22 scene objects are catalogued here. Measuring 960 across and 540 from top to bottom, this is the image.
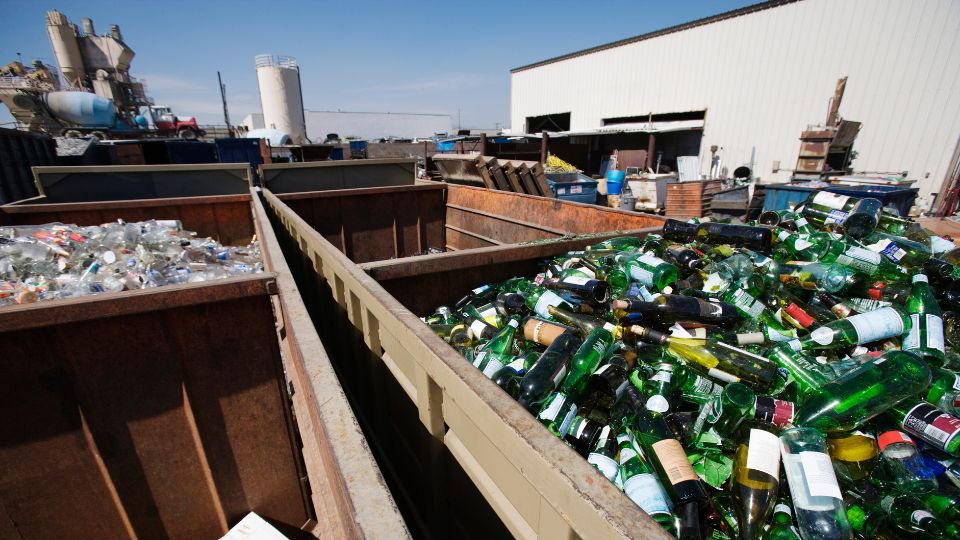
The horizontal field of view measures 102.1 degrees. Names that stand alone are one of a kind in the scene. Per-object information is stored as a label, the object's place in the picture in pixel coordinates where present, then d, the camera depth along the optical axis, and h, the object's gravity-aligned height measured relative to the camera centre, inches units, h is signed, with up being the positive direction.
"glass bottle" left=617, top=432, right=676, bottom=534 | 47.9 -42.3
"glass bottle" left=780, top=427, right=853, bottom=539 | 47.2 -41.2
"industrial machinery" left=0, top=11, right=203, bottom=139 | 1083.9 +163.7
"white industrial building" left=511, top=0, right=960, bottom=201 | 447.8 +98.4
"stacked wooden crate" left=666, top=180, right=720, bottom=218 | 399.2 -47.8
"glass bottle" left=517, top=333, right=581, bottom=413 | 70.6 -41.1
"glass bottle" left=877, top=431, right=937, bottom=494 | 53.7 -42.8
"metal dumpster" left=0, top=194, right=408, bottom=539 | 74.6 -55.4
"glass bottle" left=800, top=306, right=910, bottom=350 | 76.7 -33.7
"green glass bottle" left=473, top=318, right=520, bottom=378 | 83.0 -45.8
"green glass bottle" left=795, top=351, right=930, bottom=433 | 61.8 -39.0
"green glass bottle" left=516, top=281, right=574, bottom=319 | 100.1 -38.7
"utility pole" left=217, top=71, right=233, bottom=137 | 1621.7 +213.8
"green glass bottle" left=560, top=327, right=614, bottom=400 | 79.4 -42.6
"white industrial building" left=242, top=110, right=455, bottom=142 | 2335.1 +145.2
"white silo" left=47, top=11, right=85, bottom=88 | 1389.0 +337.2
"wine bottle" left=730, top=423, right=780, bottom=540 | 51.7 -43.6
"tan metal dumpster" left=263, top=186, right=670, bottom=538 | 37.6 -39.8
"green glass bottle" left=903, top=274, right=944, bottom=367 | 72.1 -33.6
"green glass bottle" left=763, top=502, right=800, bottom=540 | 49.7 -46.6
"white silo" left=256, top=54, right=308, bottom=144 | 1619.1 +202.1
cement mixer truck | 1067.3 +80.5
